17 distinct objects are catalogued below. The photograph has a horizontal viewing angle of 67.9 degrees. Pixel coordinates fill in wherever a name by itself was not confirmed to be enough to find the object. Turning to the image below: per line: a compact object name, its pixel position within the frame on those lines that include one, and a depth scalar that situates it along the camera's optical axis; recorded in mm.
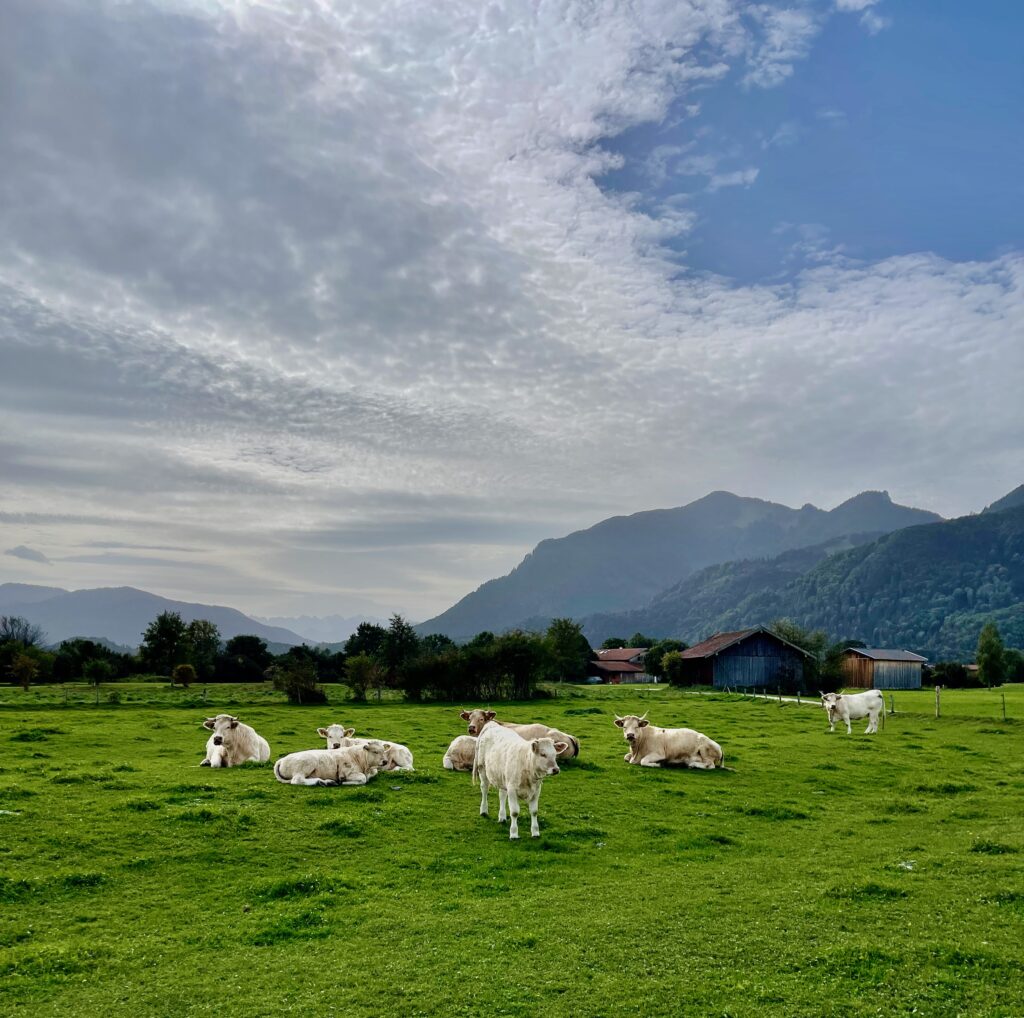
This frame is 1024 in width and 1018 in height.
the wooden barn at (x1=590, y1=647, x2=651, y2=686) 121938
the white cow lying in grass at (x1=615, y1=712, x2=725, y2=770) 21562
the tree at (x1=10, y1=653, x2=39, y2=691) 59922
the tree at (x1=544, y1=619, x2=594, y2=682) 93562
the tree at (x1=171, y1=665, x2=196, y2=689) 67062
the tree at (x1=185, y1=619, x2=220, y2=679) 90500
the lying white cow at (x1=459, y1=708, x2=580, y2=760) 20469
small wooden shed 78812
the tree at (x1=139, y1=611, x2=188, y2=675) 79500
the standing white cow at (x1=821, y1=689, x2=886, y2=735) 32309
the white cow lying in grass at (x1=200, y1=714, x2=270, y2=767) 20375
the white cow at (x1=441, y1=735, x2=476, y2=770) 20281
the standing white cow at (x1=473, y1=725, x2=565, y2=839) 13656
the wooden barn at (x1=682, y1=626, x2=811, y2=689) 72000
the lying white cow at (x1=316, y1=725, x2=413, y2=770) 19547
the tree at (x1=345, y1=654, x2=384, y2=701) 52500
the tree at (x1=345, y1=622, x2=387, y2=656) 91681
